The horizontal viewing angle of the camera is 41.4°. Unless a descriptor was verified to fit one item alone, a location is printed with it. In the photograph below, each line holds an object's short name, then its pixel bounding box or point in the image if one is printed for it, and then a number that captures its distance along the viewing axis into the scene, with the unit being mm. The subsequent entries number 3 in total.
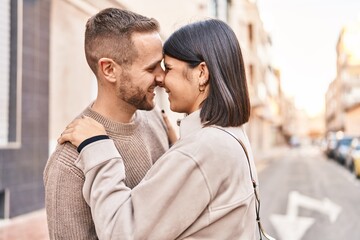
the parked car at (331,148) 37062
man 1632
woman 1499
